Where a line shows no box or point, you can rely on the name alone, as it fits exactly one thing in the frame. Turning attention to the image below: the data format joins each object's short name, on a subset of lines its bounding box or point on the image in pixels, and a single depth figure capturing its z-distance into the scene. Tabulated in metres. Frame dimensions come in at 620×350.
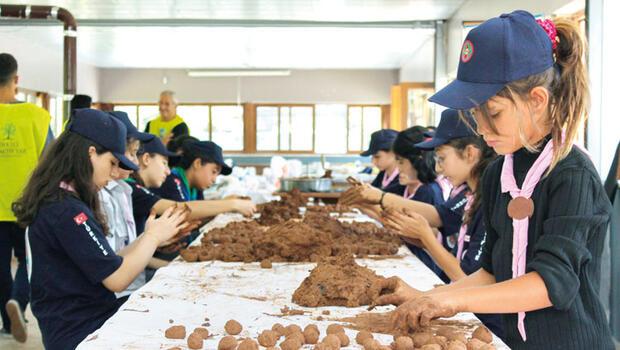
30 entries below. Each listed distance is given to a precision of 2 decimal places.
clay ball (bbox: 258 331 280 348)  1.51
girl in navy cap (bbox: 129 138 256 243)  3.71
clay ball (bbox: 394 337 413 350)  1.45
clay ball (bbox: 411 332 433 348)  1.47
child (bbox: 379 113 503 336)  2.46
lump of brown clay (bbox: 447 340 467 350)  1.41
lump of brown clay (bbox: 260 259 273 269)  2.58
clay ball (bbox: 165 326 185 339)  1.59
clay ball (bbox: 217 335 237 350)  1.49
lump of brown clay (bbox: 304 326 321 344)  1.54
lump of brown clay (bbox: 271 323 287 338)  1.59
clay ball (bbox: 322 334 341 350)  1.47
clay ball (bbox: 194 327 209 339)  1.59
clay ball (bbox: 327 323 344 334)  1.59
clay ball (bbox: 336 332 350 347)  1.53
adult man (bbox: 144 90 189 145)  7.25
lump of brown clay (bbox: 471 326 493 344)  1.53
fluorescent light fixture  14.67
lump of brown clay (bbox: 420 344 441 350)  1.41
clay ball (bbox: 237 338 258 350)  1.46
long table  1.61
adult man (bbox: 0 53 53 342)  4.36
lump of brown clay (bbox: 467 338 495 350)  1.43
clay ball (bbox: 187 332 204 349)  1.52
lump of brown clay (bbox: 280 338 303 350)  1.47
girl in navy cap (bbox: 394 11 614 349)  1.42
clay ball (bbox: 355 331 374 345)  1.53
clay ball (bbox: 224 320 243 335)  1.63
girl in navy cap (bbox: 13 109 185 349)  2.27
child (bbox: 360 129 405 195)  5.09
